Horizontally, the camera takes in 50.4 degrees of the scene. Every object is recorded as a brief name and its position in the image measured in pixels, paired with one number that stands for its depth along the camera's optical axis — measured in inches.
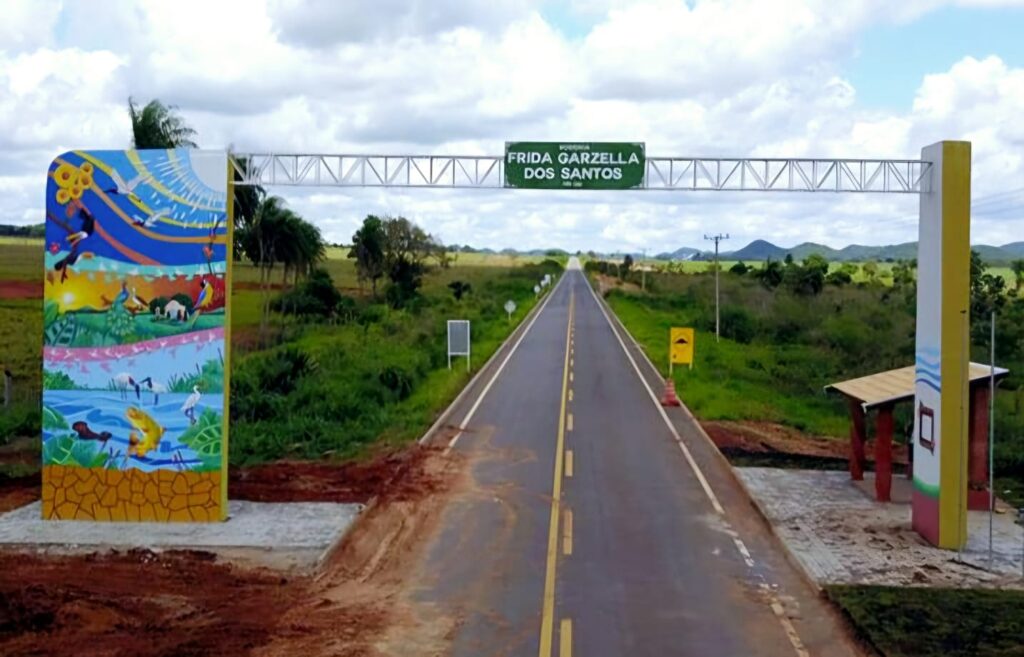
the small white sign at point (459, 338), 1411.2
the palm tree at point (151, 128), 1326.3
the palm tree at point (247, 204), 1460.9
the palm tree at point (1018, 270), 3016.7
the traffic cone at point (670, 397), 1243.4
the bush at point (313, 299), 2212.1
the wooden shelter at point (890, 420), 746.2
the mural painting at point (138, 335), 677.9
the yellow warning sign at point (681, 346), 1428.4
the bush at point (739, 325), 2134.0
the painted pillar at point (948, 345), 640.4
